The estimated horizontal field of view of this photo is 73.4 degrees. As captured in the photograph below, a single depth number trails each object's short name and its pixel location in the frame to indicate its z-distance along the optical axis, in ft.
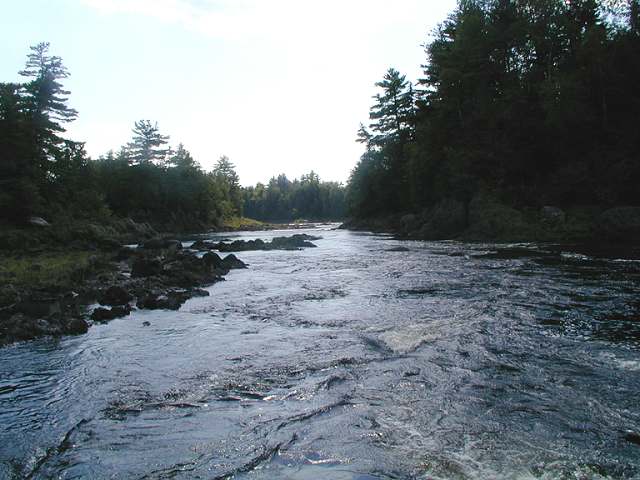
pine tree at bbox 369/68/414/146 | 234.79
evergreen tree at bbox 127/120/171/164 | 285.43
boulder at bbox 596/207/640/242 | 94.38
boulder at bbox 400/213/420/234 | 167.03
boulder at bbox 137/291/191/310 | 49.01
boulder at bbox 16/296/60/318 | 40.91
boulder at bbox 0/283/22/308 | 44.84
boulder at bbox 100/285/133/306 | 49.70
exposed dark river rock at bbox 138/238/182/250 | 113.39
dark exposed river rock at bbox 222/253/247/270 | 84.16
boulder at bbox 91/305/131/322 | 42.86
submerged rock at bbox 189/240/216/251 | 130.93
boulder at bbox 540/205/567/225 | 112.06
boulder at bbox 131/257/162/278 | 65.77
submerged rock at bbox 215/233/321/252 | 131.03
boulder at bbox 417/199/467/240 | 140.87
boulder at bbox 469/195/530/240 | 116.88
